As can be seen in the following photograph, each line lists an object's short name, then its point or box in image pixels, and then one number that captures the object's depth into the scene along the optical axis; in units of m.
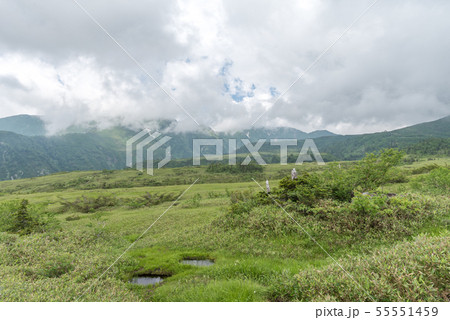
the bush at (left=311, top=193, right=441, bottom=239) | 10.81
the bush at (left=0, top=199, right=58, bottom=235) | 16.08
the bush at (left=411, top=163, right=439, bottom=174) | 47.99
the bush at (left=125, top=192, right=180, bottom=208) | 37.84
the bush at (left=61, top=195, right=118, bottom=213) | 39.13
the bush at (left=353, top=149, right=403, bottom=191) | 14.62
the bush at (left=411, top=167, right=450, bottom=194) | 20.67
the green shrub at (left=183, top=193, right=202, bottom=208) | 30.86
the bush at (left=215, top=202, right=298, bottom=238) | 13.30
